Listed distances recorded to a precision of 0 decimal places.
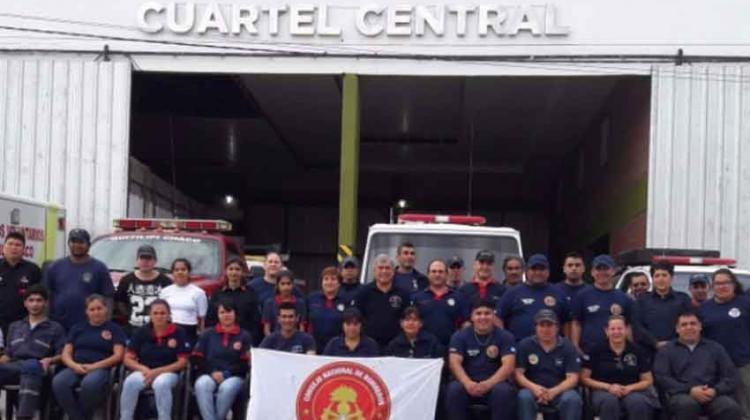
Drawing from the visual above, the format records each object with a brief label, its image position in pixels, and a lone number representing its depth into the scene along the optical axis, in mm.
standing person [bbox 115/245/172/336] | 10812
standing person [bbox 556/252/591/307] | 10398
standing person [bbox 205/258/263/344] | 10570
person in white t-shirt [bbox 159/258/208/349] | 10617
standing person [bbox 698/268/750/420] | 10328
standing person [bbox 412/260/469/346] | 10281
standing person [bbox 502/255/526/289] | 10789
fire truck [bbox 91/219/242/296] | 12961
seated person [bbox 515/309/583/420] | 9469
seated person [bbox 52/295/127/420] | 9688
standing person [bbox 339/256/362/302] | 10578
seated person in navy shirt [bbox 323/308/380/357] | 9633
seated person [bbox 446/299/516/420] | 9484
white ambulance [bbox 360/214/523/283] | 11766
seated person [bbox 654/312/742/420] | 9516
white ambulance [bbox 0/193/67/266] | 15484
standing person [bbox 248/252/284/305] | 10992
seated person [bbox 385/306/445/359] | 9789
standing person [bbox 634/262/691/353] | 10398
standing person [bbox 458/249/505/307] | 10461
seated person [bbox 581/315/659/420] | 9547
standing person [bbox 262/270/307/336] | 10391
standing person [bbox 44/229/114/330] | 10594
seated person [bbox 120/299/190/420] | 9664
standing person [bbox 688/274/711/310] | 10859
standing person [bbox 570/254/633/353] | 10062
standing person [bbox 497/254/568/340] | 10156
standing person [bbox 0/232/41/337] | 10594
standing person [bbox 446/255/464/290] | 11039
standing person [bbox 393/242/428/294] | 10555
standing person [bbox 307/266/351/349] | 10406
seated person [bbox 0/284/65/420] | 9680
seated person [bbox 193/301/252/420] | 9680
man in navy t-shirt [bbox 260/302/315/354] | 9875
